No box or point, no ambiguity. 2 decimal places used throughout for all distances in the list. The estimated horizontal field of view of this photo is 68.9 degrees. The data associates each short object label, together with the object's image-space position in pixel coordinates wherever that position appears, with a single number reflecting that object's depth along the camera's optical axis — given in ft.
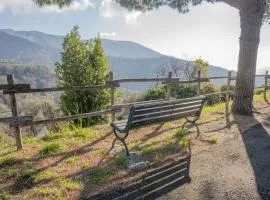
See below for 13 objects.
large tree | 20.75
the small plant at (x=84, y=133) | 16.89
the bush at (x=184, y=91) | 47.29
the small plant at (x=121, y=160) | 12.45
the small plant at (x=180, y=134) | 16.69
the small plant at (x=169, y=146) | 14.39
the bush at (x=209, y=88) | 47.16
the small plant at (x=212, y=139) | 15.59
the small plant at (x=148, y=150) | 13.84
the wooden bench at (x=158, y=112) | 12.89
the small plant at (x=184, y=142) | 15.19
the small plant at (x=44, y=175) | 10.99
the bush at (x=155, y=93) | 49.20
